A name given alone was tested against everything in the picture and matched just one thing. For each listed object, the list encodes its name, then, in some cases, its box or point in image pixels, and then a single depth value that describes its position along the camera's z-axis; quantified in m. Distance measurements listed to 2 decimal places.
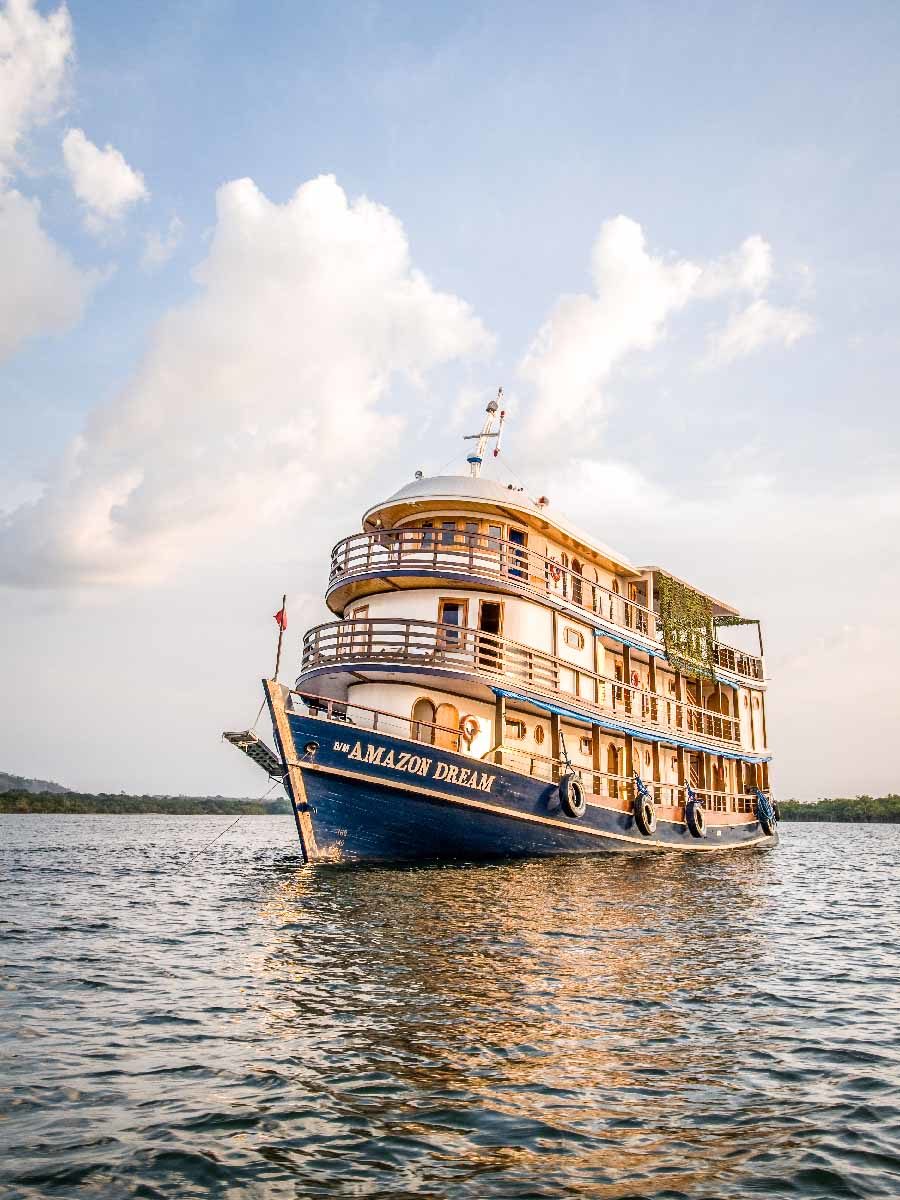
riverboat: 17.14
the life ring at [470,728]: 20.02
